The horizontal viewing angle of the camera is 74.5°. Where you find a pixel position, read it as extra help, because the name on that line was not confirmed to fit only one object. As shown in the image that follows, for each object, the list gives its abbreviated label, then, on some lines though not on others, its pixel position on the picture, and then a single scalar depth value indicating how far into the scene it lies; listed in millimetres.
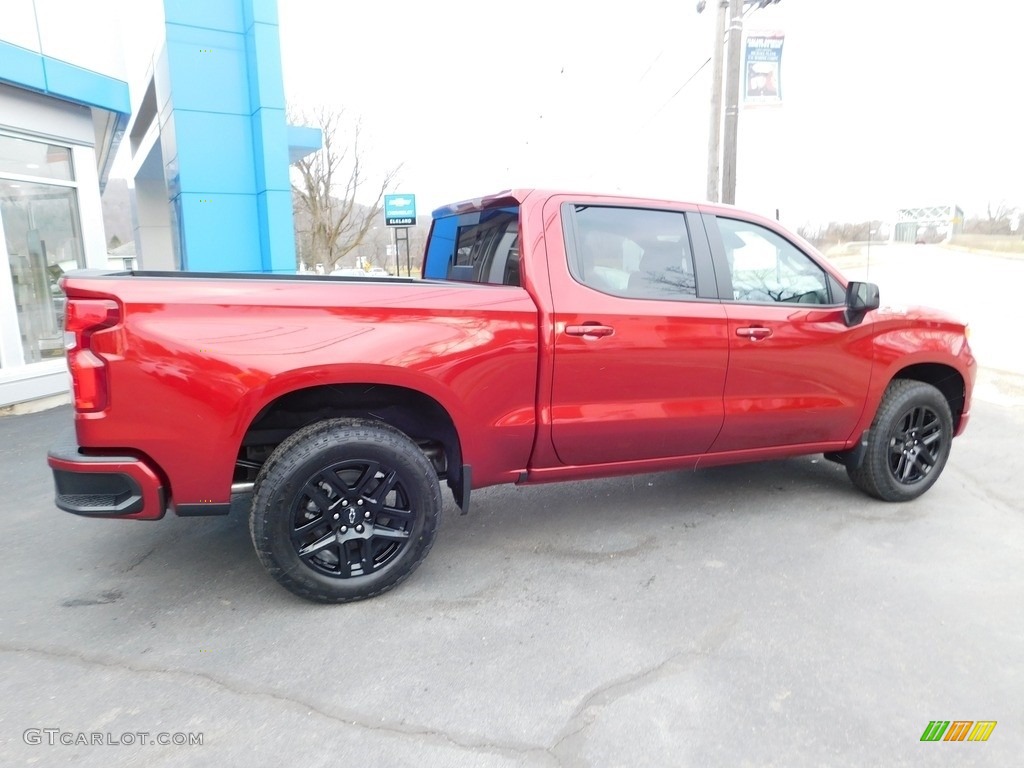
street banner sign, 11078
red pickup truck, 2721
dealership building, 7801
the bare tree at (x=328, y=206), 32812
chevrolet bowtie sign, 20703
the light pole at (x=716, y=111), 12234
